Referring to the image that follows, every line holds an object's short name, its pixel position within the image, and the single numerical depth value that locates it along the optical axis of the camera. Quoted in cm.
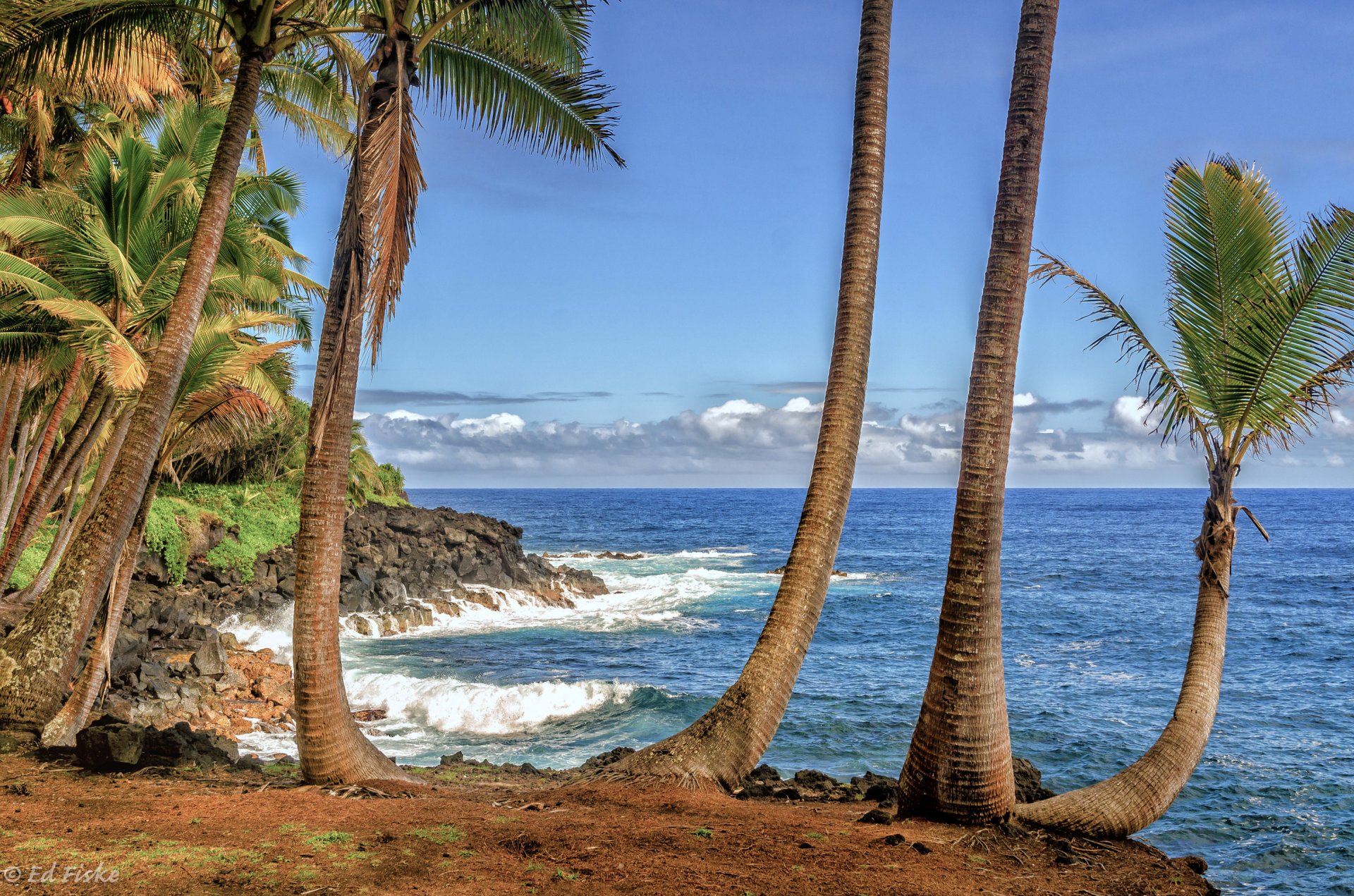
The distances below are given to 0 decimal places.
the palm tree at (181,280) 840
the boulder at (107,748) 770
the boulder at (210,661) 1614
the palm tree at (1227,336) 792
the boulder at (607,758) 1095
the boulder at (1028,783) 908
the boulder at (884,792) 793
